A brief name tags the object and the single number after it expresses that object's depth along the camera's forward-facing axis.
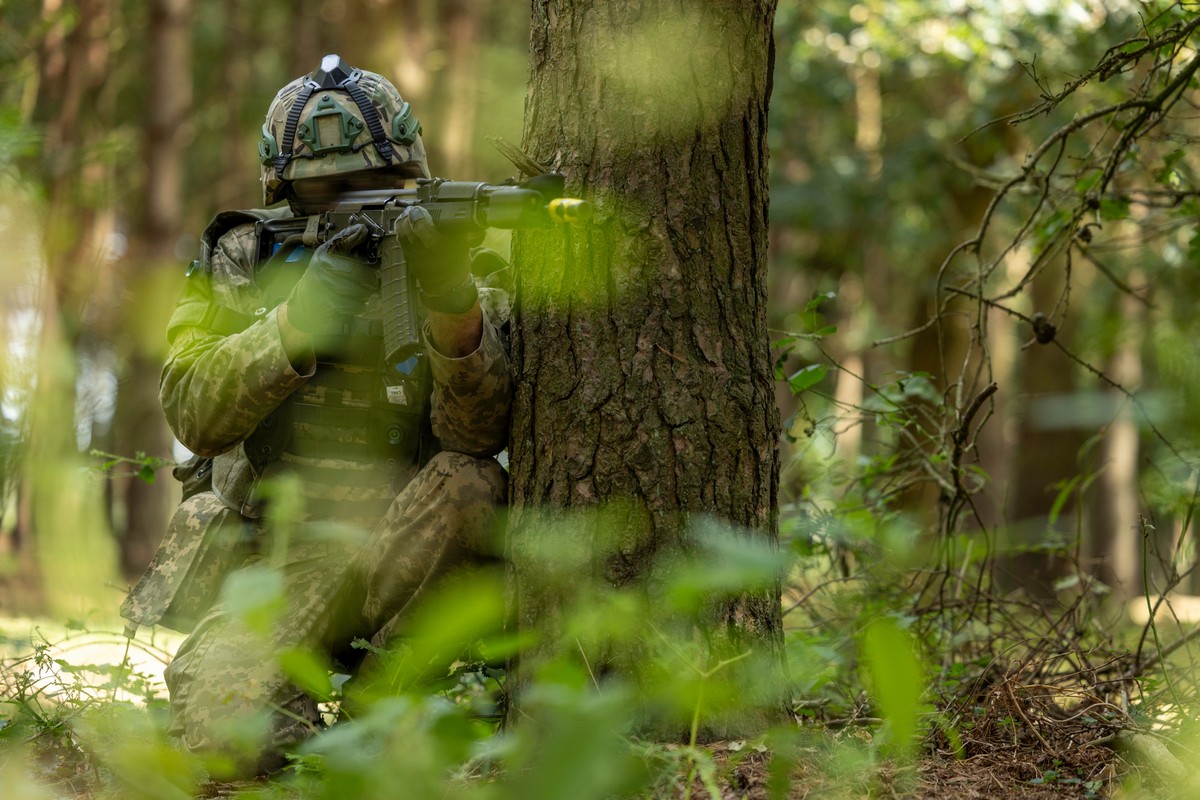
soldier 5.36
